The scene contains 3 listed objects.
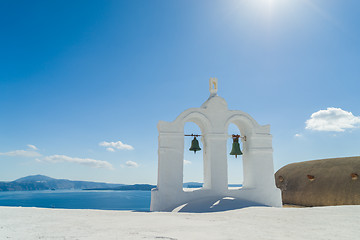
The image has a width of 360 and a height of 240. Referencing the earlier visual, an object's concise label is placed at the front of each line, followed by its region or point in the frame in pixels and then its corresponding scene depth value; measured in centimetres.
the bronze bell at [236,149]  1109
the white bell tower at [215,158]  968
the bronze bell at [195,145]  1112
